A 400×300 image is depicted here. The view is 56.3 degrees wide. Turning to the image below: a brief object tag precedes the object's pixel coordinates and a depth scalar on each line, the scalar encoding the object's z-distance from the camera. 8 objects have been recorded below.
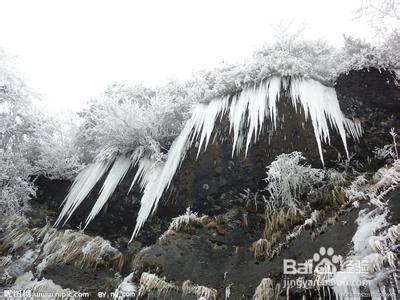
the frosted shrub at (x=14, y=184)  5.82
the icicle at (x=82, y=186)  5.80
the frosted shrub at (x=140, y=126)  5.74
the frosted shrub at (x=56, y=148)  6.35
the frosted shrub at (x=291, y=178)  4.27
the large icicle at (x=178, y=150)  5.11
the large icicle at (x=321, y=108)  4.70
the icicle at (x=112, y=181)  5.52
